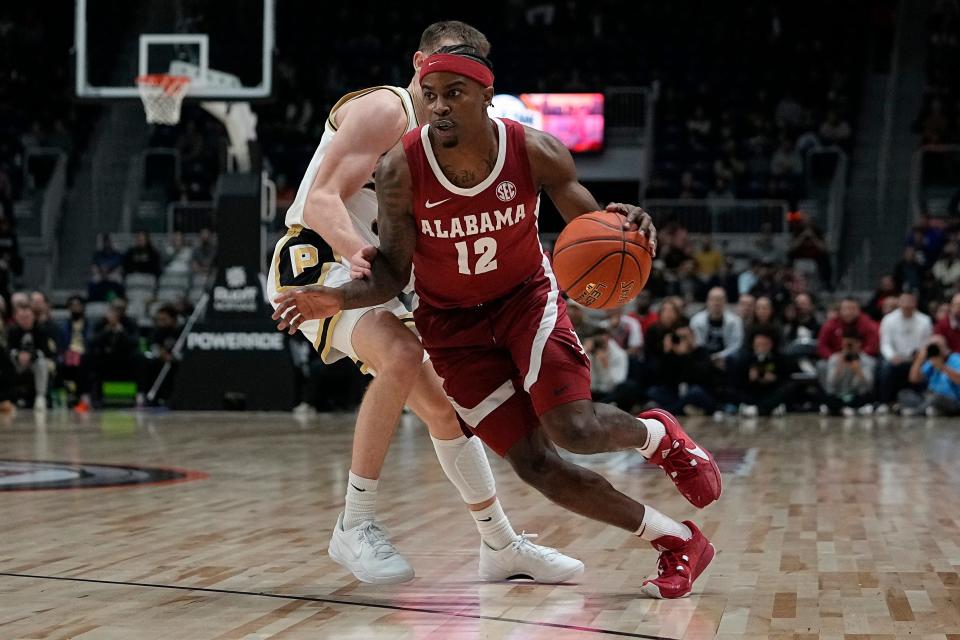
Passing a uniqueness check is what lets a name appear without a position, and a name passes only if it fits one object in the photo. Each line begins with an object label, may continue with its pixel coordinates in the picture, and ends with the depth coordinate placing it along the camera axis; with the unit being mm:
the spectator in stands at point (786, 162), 21906
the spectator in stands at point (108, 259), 19906
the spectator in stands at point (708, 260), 18938
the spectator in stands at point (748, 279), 17609
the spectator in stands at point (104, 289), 19156
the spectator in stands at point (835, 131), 22891
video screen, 23812
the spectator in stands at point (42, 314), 16484
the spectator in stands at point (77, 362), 16688
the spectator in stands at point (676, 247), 18734
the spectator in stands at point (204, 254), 20062
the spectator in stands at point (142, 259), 19891
